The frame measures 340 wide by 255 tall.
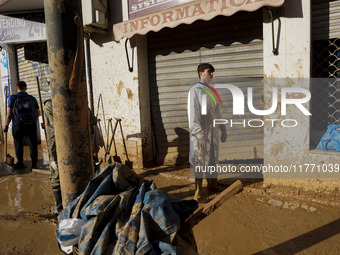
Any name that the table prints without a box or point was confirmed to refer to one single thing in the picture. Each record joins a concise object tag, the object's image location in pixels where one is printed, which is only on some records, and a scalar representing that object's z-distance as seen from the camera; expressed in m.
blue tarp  1.57
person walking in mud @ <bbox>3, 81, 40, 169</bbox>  6.55
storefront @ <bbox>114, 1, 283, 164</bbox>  5.11
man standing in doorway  4.20
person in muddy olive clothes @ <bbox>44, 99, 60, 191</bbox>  3.92
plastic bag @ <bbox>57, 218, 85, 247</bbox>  1.67
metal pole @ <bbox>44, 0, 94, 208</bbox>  1.90
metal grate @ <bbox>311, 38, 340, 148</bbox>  4.39
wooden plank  1.69
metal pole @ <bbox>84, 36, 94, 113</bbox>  6.74
